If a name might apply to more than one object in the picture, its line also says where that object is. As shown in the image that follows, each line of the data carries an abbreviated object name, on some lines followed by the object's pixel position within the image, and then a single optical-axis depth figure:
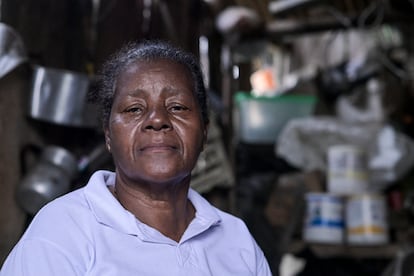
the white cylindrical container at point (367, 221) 3.42
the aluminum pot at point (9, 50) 2.19
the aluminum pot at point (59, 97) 2.36
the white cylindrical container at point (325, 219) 3.48
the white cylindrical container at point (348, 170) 3.57
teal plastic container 4.30
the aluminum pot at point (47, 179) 2.26
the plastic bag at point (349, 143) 3.73
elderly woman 1.30
